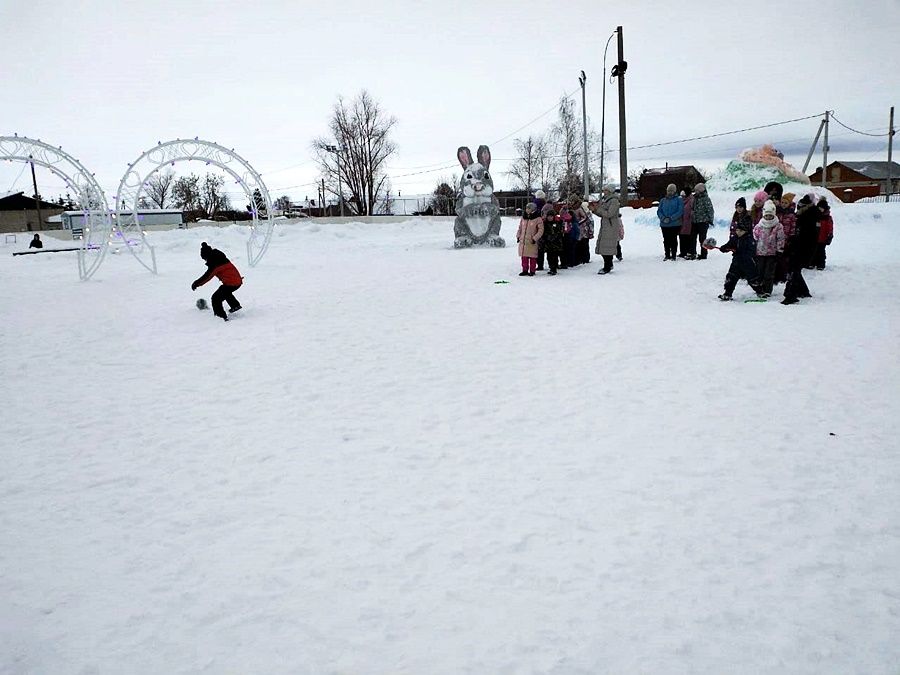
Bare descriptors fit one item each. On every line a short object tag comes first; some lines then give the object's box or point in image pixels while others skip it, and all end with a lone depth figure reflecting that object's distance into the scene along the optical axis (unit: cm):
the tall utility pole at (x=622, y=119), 1823
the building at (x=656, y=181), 4635
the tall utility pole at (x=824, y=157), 2808
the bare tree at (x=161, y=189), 7262
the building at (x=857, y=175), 6071
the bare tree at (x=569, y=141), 4353
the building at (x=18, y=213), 5612
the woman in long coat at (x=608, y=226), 1161
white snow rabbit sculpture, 1838
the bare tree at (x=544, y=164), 5196
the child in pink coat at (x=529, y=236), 1152
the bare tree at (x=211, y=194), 7400
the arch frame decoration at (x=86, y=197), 1203
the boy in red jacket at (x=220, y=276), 897
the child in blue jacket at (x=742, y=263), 884
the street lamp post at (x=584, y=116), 2484
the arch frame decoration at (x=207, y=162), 1331
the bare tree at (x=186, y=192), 7038
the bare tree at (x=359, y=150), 4684
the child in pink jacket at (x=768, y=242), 845
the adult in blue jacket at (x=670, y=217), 1225
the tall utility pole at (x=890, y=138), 3422
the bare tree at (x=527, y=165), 5547
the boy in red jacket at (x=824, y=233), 990
